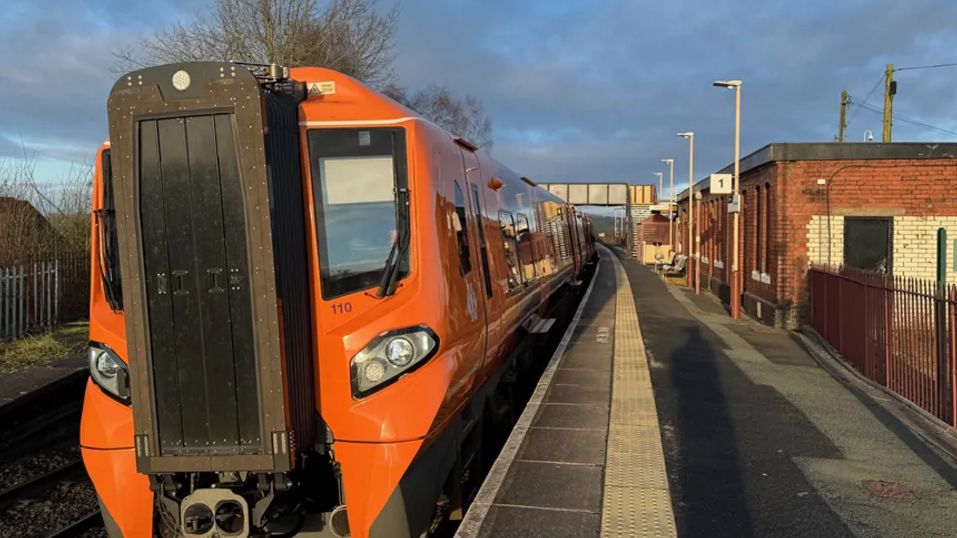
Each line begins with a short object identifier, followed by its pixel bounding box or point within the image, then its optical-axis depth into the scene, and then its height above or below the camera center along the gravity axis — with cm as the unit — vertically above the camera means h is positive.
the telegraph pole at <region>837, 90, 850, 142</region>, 3875 +611
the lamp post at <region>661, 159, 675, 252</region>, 3529 +6
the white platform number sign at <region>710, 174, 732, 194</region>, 1617 +97
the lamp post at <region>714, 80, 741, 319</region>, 1600 +82
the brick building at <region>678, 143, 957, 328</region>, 1352 +16
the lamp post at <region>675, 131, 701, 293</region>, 2642 -44
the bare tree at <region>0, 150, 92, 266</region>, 1281 +48
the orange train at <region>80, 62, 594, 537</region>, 301 -34
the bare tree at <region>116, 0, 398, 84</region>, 1550 +480
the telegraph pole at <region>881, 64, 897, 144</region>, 2965 +564
